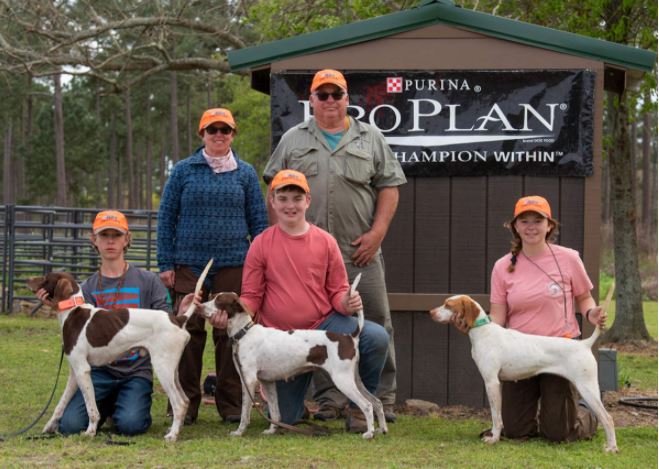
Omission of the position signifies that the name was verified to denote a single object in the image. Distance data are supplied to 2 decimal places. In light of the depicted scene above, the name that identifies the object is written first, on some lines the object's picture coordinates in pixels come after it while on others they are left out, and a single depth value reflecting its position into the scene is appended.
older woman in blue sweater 6.17
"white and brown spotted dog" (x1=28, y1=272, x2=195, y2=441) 5.50
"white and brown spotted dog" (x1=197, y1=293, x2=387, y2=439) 5.46
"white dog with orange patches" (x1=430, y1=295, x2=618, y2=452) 5.44
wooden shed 7.05
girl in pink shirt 5.70
